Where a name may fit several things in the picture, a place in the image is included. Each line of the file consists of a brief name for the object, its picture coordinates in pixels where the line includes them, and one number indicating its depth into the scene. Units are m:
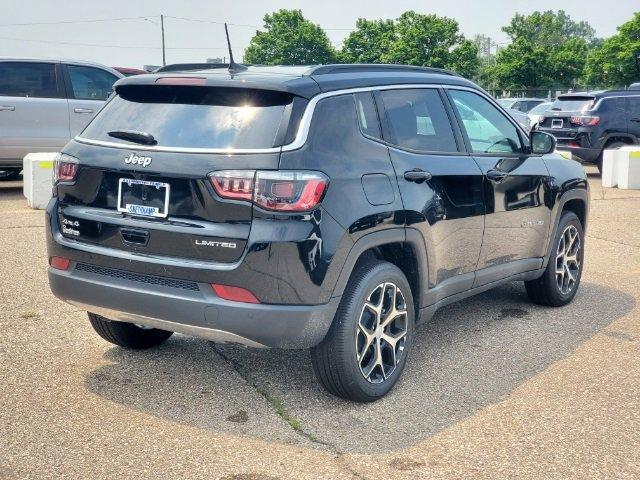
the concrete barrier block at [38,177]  11.13
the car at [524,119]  24.03
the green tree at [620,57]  60.00
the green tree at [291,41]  107.06
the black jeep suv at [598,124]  16.88
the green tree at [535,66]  66.62
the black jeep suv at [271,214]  3.98
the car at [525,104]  32.69
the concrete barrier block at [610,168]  15.27
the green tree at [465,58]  87.81
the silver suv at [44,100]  12.75
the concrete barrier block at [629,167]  14.95
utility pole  101.94
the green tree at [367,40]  97.31
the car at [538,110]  25.94
